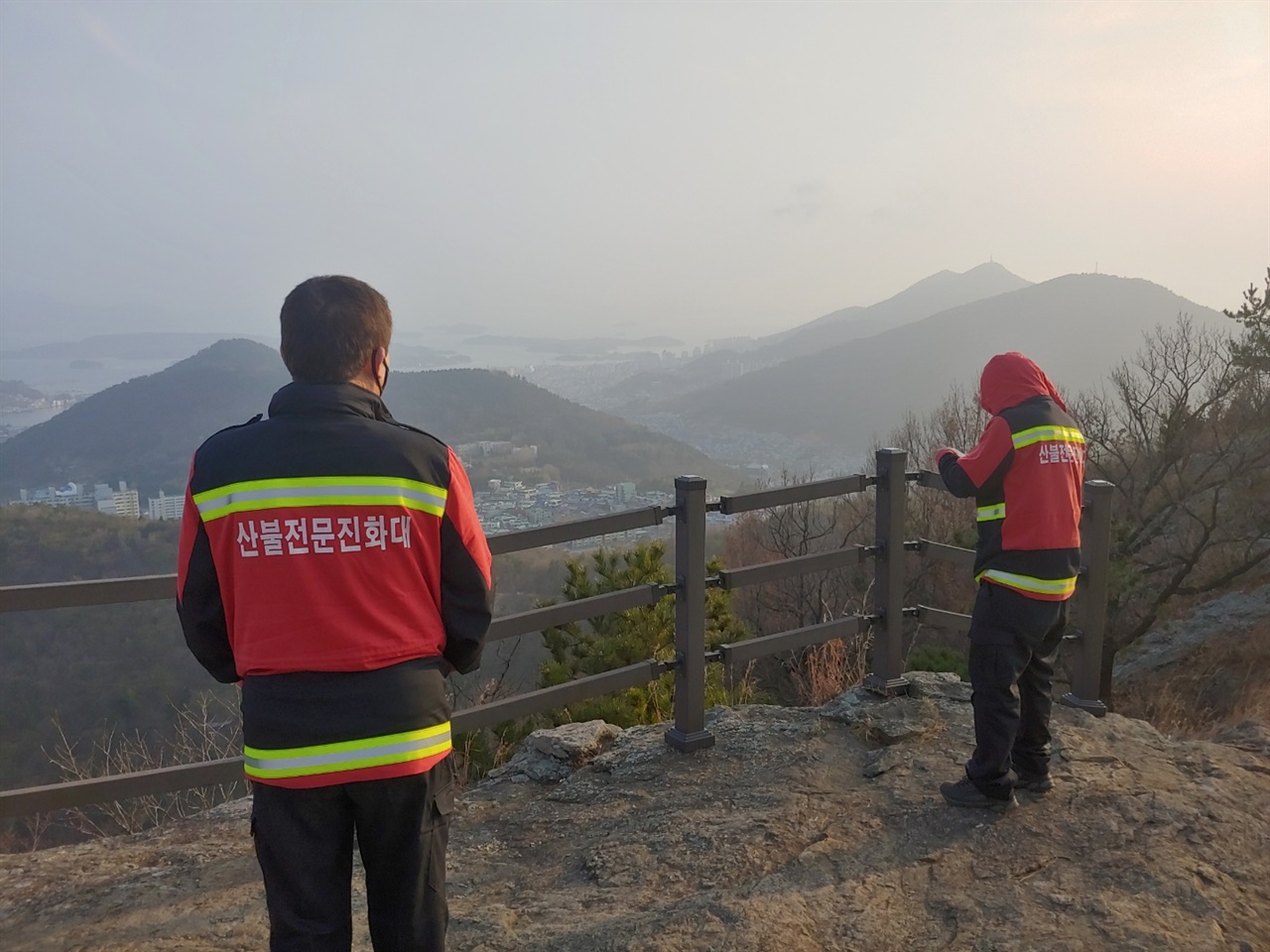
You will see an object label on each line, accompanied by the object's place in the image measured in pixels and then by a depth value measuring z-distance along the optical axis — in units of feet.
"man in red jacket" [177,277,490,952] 6.12
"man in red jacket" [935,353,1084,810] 11.57
